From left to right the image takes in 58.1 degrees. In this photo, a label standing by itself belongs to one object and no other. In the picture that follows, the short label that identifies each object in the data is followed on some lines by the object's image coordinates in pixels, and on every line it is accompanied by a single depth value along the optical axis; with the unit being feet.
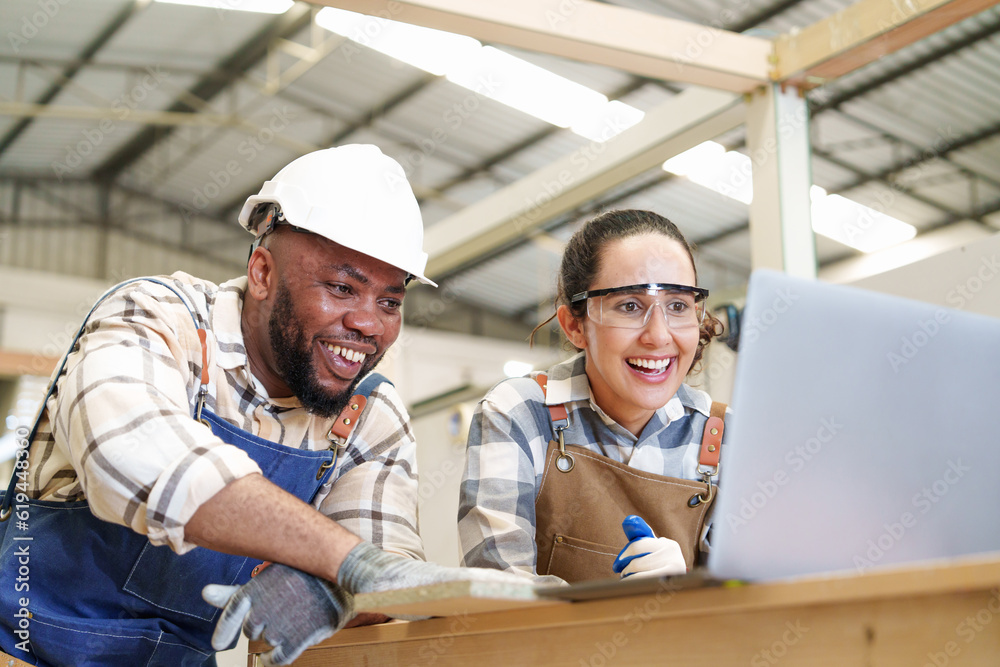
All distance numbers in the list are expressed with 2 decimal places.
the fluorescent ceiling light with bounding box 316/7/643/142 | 24.38
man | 4.05
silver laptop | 2.76
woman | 5.96
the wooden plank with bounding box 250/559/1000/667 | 2.56
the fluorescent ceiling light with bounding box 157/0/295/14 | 27.09
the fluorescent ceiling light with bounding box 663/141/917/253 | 28.17
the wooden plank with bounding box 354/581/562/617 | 3.19
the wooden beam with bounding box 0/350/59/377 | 18.84
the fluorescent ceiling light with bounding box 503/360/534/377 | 32.05
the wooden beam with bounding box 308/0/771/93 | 7.43
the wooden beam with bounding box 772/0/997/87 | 7.45
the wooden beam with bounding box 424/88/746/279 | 9.37
